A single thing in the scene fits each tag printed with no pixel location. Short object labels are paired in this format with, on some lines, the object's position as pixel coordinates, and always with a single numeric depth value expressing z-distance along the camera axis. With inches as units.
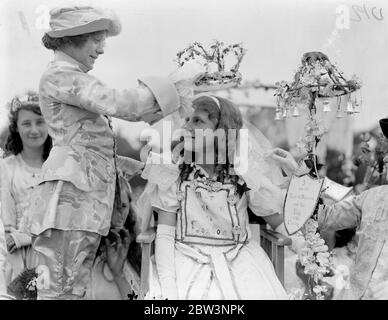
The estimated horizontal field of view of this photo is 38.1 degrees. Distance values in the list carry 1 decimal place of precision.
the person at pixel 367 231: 93.3
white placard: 89.9
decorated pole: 90.2
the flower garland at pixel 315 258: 91.3
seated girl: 90.0
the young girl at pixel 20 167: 106.0
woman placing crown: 81.8
